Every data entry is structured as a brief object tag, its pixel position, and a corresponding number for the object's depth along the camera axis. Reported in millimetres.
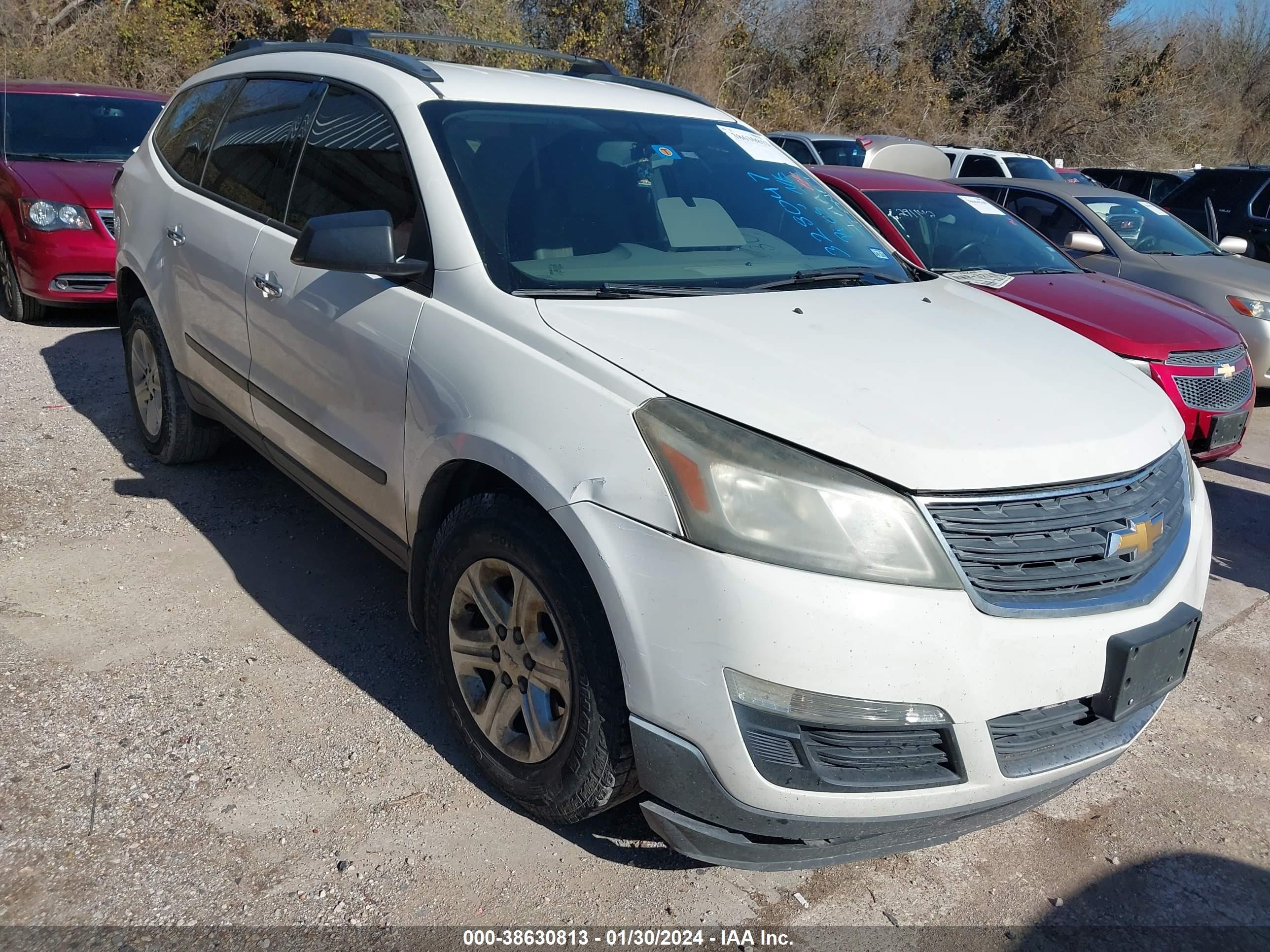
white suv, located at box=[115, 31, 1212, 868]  2148
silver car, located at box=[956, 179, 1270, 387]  7406
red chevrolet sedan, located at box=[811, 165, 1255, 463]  5348
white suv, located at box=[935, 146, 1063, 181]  14602
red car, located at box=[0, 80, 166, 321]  7137
